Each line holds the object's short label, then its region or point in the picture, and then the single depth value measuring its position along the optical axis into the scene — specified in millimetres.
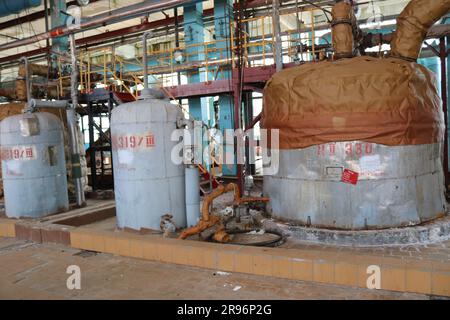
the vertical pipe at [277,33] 8664
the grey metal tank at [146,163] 7492
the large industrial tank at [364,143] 6617
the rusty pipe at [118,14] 11319
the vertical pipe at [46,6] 17766
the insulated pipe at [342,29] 7309
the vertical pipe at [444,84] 9249
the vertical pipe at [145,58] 8324
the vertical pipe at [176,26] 17091
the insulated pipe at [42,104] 9774
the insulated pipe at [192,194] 7578
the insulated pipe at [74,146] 10312
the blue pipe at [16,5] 17781
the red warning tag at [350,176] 6703
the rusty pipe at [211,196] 6832
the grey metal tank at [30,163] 9586
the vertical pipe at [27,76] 12016
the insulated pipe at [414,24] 6961
